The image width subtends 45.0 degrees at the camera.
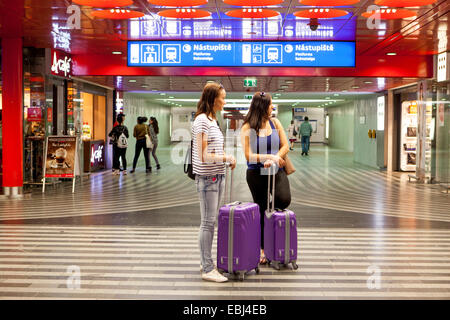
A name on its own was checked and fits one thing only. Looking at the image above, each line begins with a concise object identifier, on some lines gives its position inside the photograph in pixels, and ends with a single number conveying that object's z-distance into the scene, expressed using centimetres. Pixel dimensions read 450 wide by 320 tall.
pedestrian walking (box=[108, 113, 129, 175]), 1405
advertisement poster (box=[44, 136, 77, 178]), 1047
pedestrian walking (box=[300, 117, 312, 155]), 2459
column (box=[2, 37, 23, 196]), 955
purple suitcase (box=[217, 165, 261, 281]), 425
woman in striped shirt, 418
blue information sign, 943
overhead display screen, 824
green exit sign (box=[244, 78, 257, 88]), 1271
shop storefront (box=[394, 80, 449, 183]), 1224
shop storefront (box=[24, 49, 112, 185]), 1035
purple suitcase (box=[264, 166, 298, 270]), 456
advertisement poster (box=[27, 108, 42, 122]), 1025
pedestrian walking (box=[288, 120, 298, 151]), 2913
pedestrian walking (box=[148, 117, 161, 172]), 1584
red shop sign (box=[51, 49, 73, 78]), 1060
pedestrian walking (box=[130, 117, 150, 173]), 1488
